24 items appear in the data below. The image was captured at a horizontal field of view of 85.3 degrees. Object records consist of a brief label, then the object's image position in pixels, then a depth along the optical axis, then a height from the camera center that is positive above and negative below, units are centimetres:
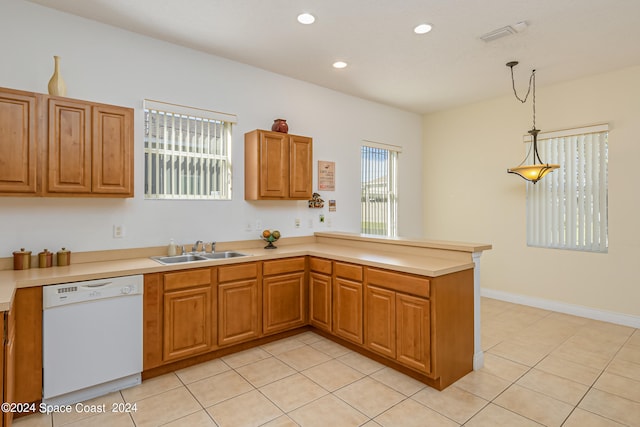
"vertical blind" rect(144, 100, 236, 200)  331 +63
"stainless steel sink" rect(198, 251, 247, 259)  353 -40
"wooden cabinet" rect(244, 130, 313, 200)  371 +54
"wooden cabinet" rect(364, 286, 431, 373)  259 -90
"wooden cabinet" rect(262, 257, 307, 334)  339 -81
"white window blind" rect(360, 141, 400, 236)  524 +40
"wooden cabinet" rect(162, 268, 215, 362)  279 -83
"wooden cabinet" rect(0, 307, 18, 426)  168 -75
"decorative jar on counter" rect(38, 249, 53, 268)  262 -33
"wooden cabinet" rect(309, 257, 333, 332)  347 -80
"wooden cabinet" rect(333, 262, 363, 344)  313 -82
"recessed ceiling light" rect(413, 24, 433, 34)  302 +164
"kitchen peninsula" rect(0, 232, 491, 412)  253 -73
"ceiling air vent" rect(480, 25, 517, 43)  306 +164
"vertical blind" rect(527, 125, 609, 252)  417 +25
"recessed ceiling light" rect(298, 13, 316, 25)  286 +164
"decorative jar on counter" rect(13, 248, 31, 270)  255 -33
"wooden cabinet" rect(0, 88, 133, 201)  241 +51
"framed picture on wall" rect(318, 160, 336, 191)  462 +53
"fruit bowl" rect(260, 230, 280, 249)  388 -25
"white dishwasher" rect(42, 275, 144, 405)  229 -86
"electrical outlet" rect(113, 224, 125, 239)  306 -15
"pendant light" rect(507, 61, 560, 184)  378 +50
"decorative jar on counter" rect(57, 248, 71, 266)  271 -33
